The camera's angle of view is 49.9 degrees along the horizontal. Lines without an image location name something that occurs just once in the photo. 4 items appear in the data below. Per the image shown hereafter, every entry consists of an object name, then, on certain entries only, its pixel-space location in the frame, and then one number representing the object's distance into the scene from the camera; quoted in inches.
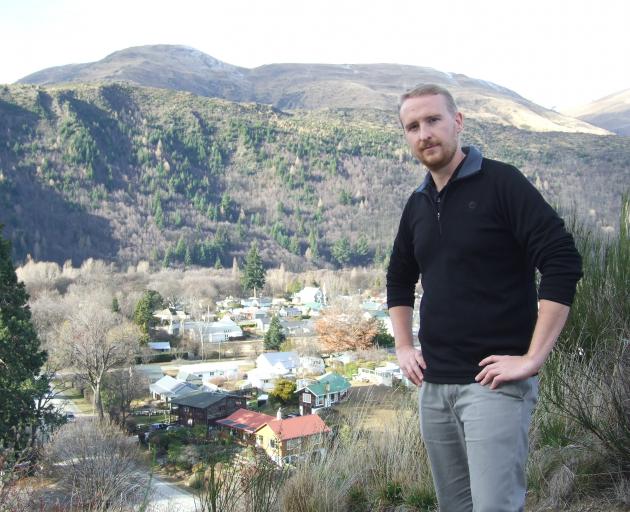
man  62.7
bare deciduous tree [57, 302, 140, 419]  769.6
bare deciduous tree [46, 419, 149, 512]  329.1
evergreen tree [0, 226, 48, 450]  502.3
